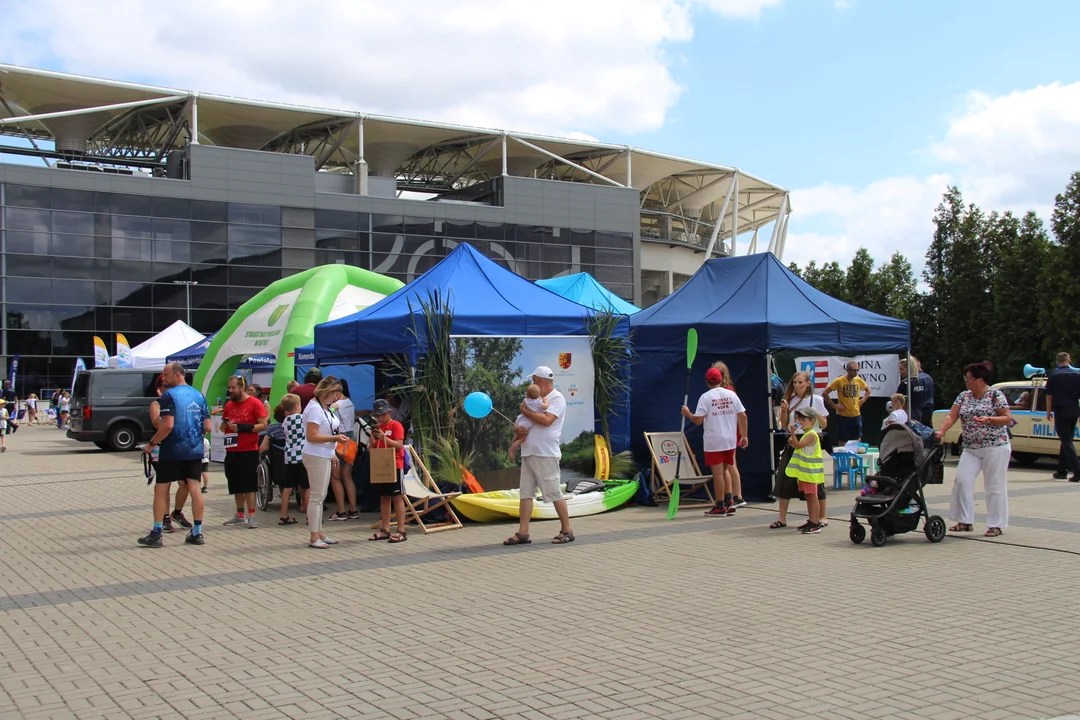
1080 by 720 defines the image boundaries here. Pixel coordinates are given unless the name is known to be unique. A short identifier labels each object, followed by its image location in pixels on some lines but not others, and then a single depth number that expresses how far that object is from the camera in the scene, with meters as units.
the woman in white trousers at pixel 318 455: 9.29
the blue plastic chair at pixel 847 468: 13.56
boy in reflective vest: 9.46
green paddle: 12.11
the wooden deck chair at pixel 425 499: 10.43
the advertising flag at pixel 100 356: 32.36
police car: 16.02
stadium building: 48.00
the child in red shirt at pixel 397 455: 9.74
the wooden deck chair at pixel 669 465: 12.26
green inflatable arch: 15.83
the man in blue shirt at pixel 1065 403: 14.19
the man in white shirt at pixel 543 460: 9.24
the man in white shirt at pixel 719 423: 10.92
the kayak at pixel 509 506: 10.75
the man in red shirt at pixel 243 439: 10.57
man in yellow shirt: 13.91
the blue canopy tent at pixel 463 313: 11.70
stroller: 8.84
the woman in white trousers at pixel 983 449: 9.14
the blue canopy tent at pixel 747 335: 12.62
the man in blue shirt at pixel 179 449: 9.48
